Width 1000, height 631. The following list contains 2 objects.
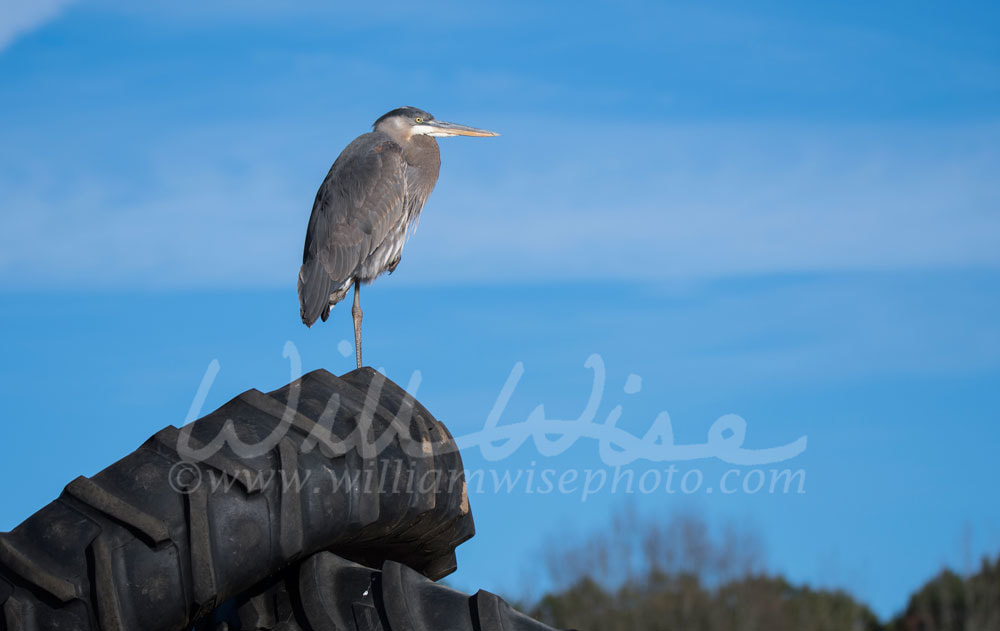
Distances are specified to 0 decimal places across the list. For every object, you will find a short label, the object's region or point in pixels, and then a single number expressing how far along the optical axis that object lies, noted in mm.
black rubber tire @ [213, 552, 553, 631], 6660
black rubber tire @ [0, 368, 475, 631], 6164
